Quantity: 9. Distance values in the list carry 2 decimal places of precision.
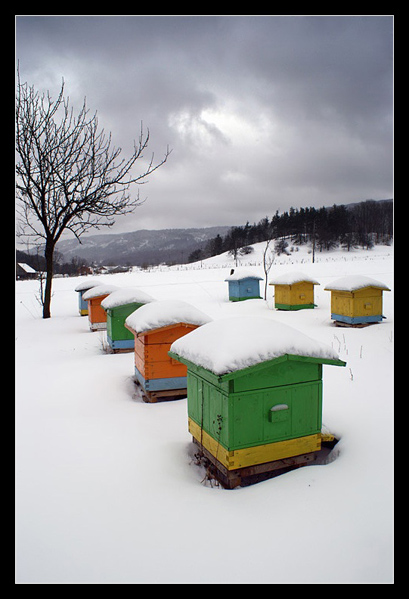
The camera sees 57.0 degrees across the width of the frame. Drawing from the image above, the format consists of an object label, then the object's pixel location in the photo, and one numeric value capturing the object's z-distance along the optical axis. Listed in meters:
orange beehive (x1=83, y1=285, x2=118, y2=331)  12.31
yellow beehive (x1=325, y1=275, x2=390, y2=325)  12.57
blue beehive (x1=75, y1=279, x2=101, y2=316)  16.20
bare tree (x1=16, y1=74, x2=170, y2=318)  15.11
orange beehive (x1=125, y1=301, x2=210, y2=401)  6.30
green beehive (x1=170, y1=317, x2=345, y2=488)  3.84
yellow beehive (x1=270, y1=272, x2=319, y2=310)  16.45
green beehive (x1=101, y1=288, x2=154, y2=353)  9.09
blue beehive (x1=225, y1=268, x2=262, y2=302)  19.73
